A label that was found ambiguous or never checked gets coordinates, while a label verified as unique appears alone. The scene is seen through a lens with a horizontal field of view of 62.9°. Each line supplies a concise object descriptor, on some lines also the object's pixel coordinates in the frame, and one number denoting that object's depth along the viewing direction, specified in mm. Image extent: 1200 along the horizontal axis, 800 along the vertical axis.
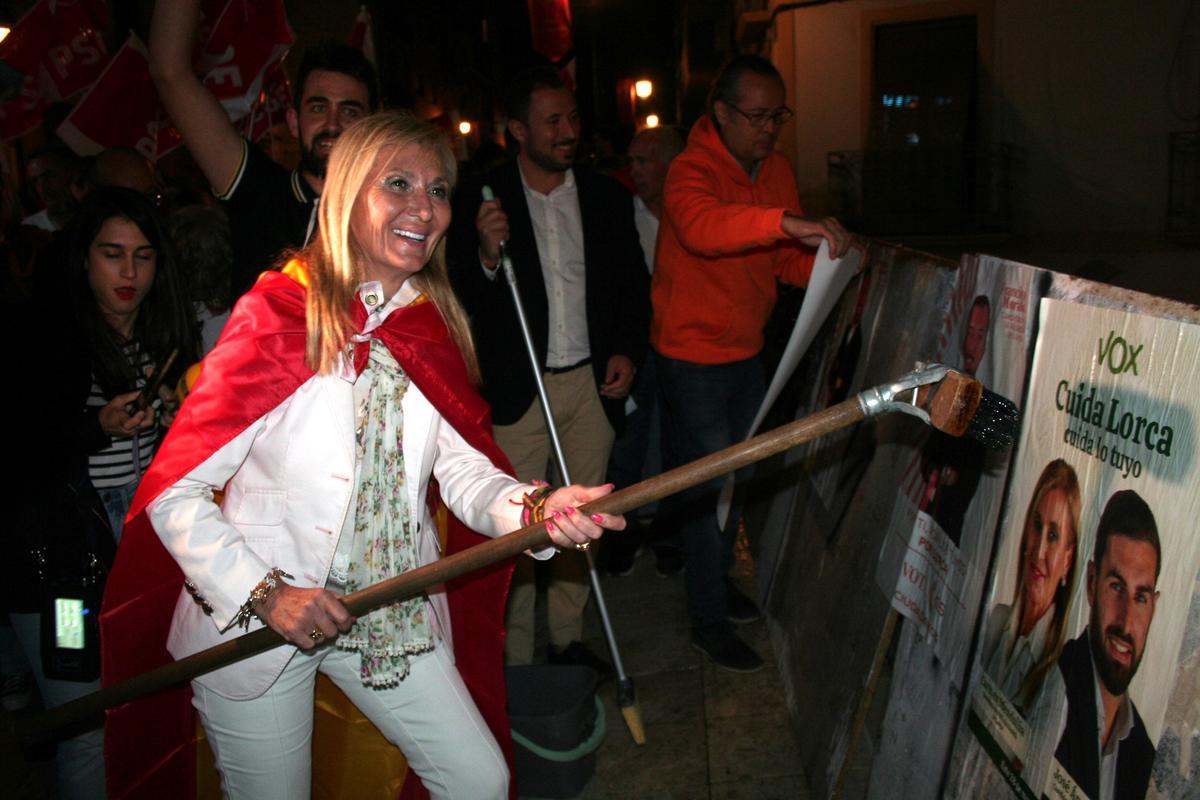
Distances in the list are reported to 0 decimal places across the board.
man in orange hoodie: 4199
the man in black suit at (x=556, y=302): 4199
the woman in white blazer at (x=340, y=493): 2293
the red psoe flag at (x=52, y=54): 7438
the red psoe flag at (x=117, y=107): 7129
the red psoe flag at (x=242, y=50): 7094
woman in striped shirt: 3184
